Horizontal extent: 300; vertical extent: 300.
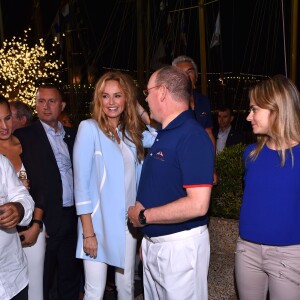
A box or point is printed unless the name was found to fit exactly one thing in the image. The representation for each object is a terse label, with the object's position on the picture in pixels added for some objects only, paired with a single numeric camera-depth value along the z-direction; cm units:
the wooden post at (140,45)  1392
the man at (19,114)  481
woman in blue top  277
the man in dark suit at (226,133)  816
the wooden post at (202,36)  1031
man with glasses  260
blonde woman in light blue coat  328
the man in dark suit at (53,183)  374
